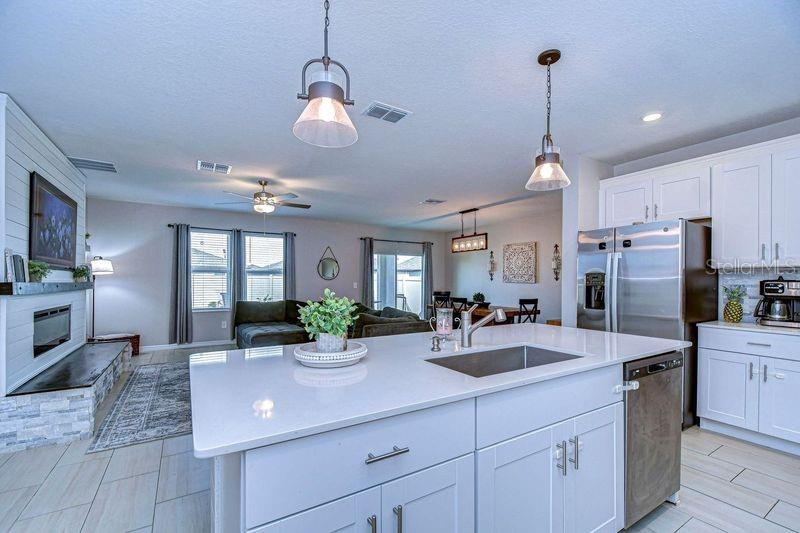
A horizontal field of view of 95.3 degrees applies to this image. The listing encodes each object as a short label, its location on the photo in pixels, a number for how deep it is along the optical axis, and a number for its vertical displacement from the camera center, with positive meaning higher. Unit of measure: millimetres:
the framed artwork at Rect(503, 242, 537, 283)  7645 +184
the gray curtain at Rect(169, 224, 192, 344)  6484 -449
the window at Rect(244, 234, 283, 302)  7250 +45
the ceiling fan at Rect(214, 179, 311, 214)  4820 +904
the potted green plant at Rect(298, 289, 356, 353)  1652 -237
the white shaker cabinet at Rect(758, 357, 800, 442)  2658 -942
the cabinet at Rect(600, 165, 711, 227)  3258 +723
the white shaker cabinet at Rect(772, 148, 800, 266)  2770 +498
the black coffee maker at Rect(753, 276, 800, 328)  2922 -258
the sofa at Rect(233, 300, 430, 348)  4066 -823
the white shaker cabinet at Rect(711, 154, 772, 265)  2932 +520
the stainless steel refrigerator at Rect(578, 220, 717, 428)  3053 -104
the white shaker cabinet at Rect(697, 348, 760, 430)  2859 -948
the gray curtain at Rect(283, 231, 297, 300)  7523 +39
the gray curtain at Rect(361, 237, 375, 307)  8484 -5
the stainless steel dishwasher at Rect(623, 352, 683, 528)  1861 -864
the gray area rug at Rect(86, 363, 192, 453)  3008 -1374
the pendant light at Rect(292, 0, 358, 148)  1360 +632
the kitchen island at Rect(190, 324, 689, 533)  979 -565
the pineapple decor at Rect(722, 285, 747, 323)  3287 -285
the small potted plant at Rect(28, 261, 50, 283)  2924 -25
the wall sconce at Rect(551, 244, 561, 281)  7055 +153
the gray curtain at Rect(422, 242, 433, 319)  9578 +96
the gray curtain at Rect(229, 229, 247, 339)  6980 +21
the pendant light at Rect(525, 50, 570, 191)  2084 +625
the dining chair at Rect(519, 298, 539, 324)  6465 -700
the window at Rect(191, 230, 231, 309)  6812 -2
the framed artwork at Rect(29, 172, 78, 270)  3115 +416
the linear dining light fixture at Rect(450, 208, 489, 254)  6570 +511
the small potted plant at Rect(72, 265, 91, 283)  4163 -61
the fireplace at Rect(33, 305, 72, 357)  3211 -577
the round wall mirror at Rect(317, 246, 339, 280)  8039 +59
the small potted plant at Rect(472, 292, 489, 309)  7996 -584
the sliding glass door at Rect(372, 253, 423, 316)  8992 -284
